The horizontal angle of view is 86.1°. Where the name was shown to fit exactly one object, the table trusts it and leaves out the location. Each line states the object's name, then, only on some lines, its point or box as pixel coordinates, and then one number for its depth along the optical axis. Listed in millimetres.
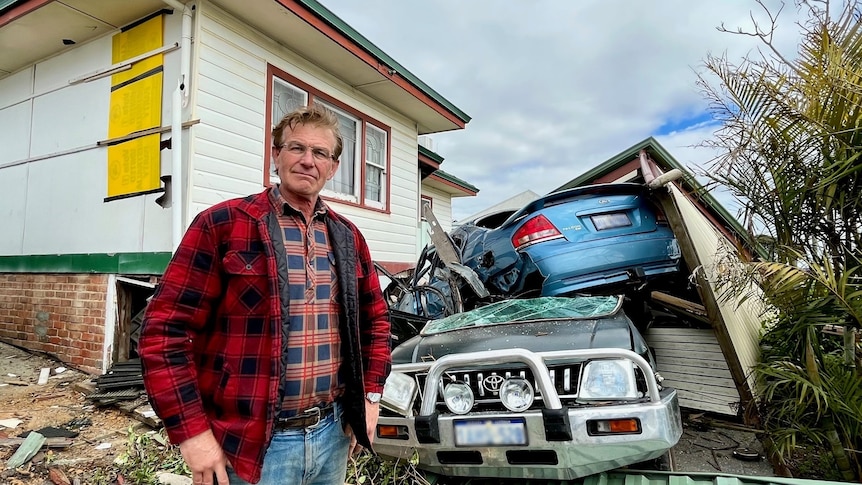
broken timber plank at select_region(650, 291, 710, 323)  3473
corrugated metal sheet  2172
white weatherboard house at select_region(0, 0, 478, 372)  4512
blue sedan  3516
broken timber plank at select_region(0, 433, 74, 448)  2943
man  1241
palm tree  2553
